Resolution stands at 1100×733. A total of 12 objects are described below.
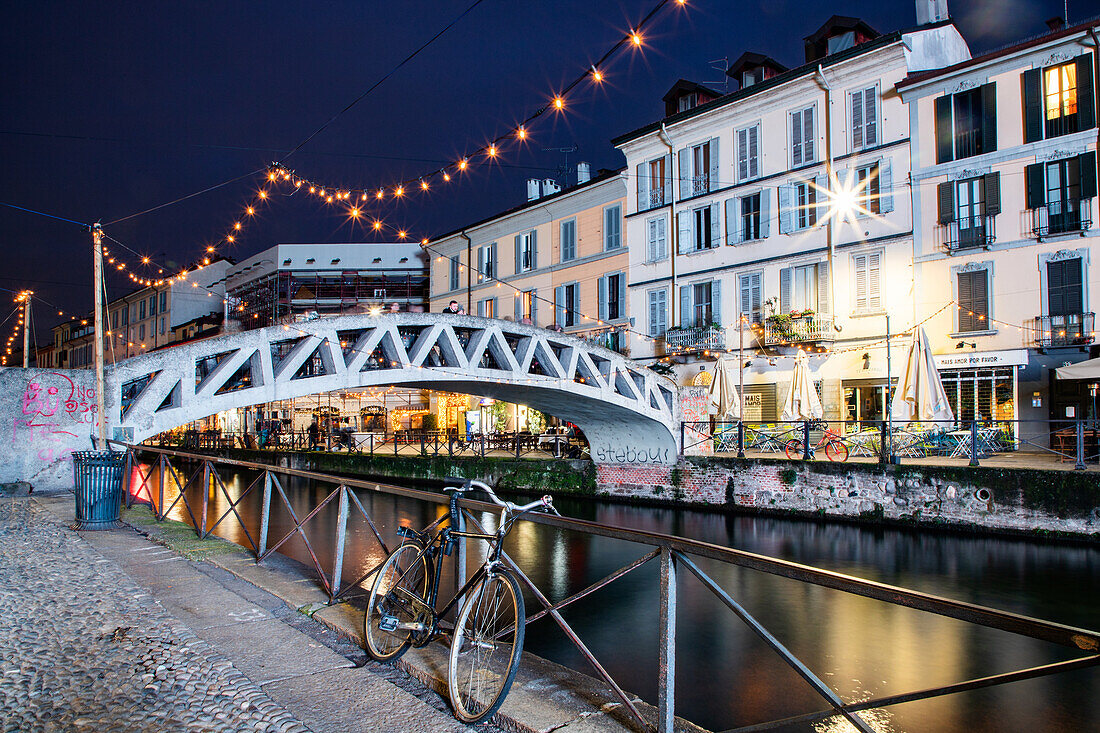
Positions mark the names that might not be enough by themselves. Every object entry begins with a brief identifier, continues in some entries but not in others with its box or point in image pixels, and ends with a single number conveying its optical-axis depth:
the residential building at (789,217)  21.36
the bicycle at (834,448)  16.88
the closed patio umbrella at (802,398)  18.78
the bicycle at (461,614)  3.52
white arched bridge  10.81
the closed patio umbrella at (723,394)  19.69
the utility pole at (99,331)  10.51
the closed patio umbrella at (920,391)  15.03
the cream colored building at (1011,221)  18.14
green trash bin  8.59
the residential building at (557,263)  28.73
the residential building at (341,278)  41.19
